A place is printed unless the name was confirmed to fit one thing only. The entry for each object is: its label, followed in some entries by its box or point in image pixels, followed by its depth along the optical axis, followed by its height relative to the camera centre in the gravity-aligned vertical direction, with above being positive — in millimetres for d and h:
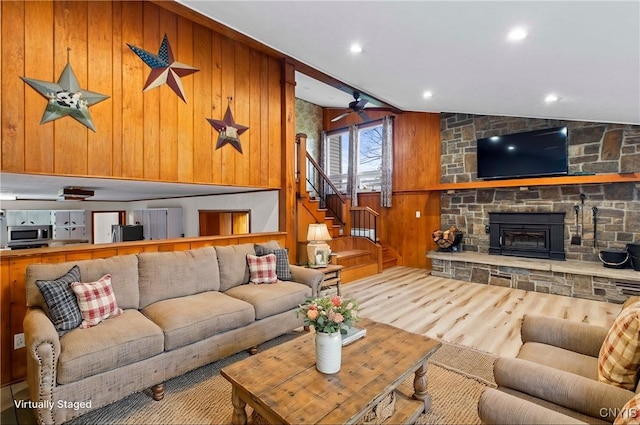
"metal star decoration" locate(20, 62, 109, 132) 2576 +1027
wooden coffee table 1485 -930
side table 4259 -901
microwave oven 6992 -484
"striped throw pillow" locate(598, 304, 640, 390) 1404 -675
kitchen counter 2605 -320
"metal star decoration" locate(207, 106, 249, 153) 3850 +1071
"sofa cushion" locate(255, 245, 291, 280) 3650 -557
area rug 2057 -1365
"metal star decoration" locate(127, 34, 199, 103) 3209 +1595
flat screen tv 5129 +1011
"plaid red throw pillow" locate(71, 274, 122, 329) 2273 -665
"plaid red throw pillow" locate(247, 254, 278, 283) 3504 -645
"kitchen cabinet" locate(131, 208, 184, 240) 6301 -185
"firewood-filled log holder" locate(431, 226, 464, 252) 6113 -546
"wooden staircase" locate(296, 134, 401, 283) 5449 -315
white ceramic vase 1750 -797
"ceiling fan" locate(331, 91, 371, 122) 5219 +1826
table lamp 4271 -496
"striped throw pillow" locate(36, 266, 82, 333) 2148 -639
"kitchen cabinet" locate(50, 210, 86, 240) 7723 -251
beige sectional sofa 1877 -845
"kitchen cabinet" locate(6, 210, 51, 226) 7077 -61
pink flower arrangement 1763 -587
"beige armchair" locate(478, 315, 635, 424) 1254 -828
